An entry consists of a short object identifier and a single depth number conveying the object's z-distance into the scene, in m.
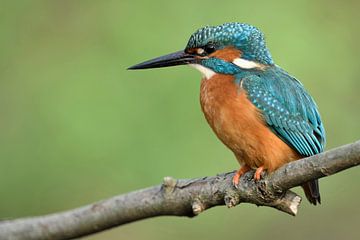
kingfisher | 7.56
